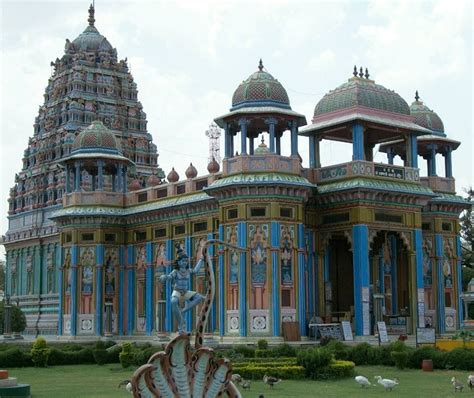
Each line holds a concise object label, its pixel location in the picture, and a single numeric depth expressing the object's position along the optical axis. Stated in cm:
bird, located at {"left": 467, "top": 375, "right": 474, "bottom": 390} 2320
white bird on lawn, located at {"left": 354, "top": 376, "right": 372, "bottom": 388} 2400
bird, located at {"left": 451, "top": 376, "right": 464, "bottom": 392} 2284
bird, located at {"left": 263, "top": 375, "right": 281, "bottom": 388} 2390
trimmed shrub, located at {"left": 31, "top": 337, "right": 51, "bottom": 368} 3419
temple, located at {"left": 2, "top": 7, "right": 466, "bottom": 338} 3616
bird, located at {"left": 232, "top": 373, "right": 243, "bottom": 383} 2439
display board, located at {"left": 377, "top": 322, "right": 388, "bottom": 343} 3519
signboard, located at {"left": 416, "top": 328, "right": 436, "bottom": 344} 3341
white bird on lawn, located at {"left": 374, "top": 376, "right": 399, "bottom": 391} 2294
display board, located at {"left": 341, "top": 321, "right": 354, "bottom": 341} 3591
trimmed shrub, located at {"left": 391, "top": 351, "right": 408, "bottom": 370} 2933
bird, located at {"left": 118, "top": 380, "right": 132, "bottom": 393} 2405
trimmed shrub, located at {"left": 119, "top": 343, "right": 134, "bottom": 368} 3253
